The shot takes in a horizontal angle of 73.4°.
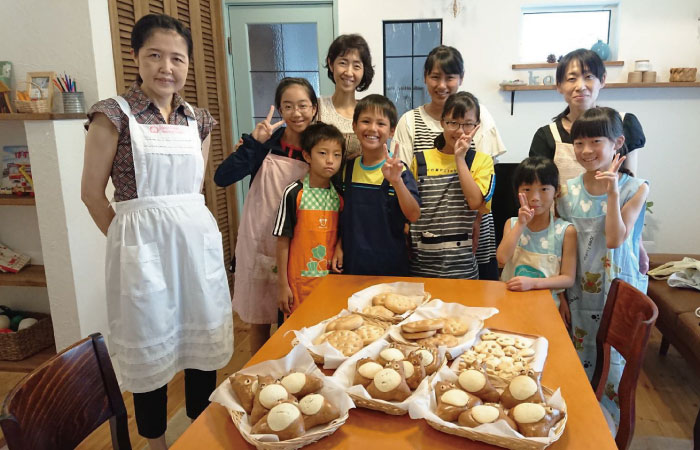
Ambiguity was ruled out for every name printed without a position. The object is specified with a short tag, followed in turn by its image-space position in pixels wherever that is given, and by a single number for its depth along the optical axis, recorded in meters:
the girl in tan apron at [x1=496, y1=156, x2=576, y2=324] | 1.61
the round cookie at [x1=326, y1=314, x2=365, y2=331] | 1.20
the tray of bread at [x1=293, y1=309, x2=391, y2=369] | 1.06
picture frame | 2.28
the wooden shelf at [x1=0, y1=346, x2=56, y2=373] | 2.55
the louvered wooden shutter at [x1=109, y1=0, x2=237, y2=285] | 3.18
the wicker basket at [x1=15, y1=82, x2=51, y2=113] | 2.24
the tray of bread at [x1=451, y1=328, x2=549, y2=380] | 1.02
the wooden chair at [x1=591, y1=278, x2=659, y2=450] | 1.15
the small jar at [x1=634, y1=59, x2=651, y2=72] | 3.43
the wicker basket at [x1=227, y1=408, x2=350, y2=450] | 0.79
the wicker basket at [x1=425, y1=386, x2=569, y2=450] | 0.77
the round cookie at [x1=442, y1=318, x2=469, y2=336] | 1.18
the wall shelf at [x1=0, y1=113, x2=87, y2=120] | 2.18
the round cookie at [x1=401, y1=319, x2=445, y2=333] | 1.16
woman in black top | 1.78
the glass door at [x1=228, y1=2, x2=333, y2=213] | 3.63
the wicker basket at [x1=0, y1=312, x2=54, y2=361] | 2.56
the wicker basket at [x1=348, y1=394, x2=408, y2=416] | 0.90
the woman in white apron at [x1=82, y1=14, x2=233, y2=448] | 1.43
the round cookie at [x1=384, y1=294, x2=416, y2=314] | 1.32
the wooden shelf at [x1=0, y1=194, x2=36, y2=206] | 2.38
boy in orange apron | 1.74
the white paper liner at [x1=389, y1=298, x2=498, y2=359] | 1.18
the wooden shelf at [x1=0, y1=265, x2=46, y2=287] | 2.49
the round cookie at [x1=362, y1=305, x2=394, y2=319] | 1.28
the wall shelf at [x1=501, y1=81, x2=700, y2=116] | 3.40
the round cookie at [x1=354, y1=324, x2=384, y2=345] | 1.14
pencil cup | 2.28
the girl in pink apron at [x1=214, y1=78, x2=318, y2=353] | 1.84
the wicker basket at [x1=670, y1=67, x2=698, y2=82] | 3.40
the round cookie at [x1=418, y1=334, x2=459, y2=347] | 1.11
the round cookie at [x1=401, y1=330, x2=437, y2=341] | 1.15
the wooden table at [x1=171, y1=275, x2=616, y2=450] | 0.84
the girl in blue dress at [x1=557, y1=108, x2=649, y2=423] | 1.58
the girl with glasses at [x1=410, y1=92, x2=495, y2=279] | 1.71
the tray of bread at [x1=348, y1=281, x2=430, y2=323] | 1.29
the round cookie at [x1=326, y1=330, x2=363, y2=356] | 1.08
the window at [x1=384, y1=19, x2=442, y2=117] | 3.67
